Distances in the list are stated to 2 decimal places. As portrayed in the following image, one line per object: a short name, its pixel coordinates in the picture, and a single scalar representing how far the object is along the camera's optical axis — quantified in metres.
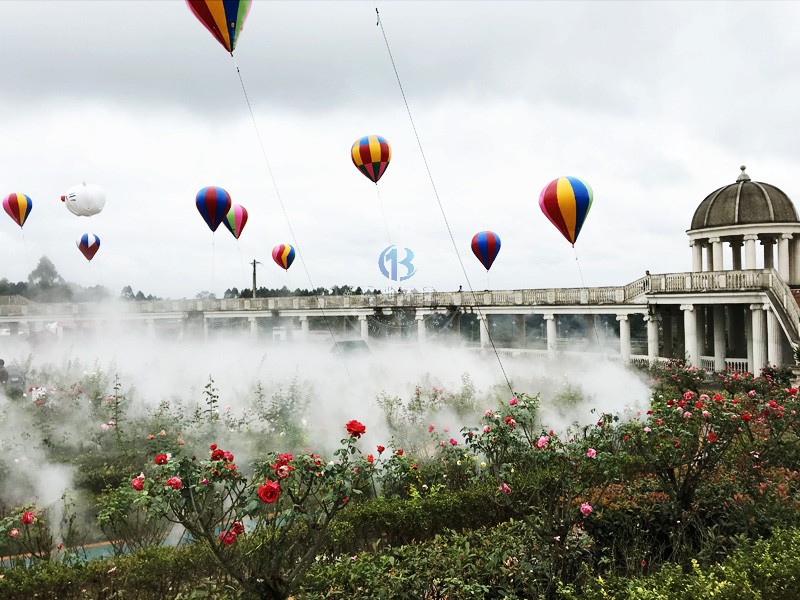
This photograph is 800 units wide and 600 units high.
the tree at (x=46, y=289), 71.60
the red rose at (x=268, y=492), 4.77
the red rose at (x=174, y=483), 4.89
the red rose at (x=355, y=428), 5.64
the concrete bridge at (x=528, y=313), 22.73
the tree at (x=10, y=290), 86.72
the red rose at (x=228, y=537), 5.40
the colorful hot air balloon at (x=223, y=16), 10.30
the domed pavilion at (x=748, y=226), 26.19
